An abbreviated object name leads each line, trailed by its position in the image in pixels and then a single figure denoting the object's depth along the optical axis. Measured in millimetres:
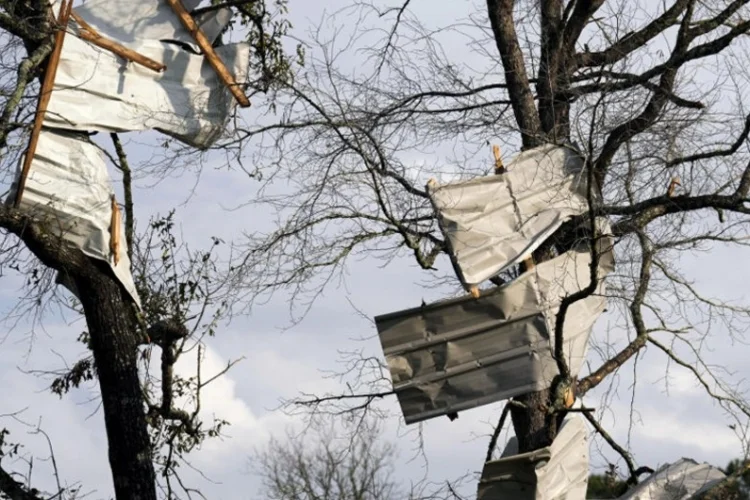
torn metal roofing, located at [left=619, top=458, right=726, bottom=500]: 19375
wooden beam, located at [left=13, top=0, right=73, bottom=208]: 17672
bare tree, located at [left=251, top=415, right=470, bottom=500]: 36875
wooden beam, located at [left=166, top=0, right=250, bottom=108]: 20016
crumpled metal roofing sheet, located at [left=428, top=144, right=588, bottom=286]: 17375
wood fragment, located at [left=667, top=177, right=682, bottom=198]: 18578
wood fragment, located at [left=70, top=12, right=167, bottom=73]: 18891
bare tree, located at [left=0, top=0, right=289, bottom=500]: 17625
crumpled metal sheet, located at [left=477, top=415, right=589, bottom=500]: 17609
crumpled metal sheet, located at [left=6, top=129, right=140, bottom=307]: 17797
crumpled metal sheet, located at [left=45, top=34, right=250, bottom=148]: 18453
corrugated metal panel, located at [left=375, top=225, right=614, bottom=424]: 17453
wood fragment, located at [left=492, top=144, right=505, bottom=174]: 18109
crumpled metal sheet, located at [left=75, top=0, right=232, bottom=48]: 19672
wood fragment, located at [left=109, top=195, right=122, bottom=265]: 18297
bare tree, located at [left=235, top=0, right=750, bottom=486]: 18047
